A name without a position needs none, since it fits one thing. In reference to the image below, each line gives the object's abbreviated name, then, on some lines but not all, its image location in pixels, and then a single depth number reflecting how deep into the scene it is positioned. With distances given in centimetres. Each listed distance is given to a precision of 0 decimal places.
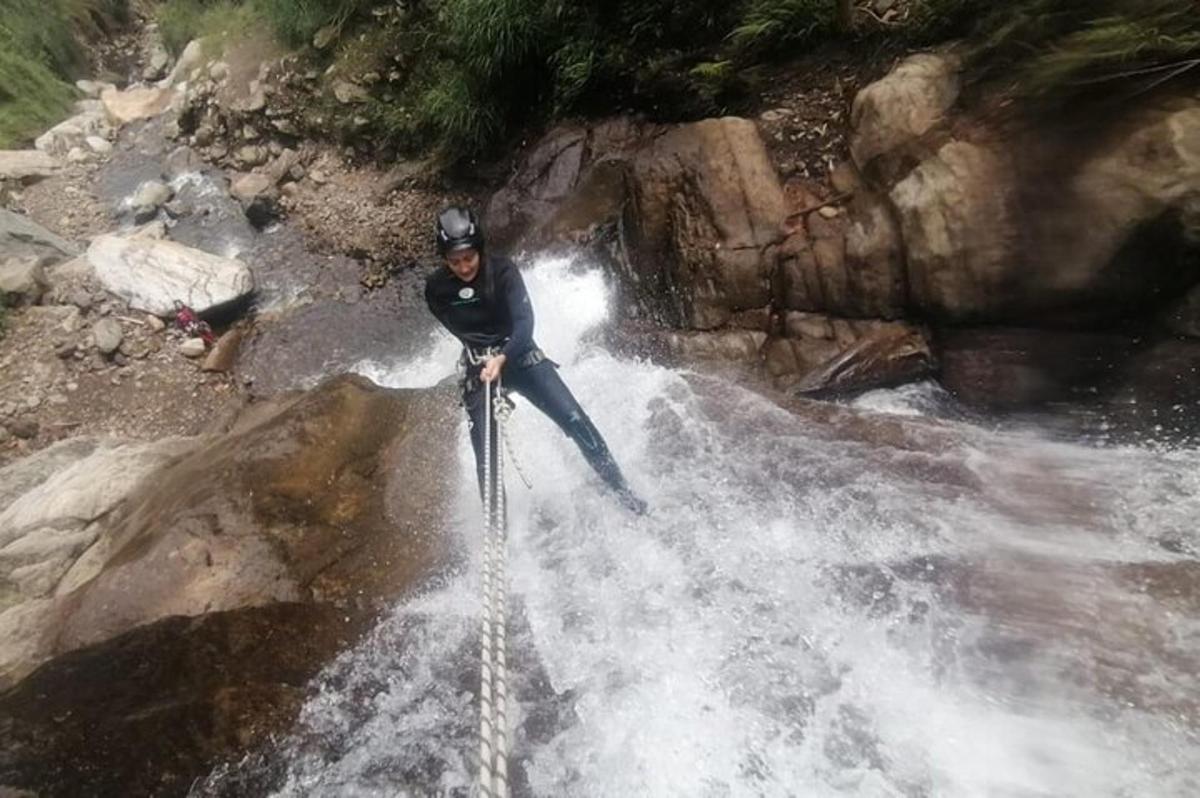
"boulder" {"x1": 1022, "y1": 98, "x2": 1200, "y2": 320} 395
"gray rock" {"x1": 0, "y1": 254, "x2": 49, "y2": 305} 826
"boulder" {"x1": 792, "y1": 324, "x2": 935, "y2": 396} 511
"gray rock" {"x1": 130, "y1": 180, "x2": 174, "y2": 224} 1092
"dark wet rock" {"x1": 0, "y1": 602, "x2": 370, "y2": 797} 354
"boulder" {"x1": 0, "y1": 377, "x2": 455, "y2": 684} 411
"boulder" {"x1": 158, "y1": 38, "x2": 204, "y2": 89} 1371
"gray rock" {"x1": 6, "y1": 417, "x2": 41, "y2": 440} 709
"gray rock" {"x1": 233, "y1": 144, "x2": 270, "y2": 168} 1119
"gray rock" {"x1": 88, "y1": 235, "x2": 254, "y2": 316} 830
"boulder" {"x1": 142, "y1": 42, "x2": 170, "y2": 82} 1766
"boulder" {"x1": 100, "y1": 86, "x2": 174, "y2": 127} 1467
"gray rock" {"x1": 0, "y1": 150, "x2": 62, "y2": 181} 1209
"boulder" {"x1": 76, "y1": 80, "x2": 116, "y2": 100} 1664
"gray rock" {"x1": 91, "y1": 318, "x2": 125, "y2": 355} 785
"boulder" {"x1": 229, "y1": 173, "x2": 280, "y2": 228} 1002
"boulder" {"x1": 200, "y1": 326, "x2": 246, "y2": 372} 789
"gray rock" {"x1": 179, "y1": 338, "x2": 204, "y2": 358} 793
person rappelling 422
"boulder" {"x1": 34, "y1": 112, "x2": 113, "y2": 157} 1352
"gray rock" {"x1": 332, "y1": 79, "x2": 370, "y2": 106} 989
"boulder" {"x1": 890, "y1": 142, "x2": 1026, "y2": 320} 462
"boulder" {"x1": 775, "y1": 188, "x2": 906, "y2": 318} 514
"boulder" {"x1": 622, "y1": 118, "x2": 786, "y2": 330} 576
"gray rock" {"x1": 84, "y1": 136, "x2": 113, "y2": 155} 1356
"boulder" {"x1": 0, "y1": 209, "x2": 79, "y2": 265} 895
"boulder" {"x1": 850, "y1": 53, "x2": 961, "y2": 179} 508
